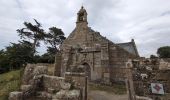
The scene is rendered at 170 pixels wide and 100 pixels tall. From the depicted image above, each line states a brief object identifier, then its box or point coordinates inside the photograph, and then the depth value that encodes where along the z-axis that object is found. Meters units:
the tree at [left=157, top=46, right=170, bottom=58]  36.67
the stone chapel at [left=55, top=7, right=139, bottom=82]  14.28
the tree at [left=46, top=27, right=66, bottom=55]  35.59
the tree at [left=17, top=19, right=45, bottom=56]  32.31
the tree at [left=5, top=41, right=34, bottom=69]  21.05
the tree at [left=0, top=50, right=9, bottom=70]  21.56
